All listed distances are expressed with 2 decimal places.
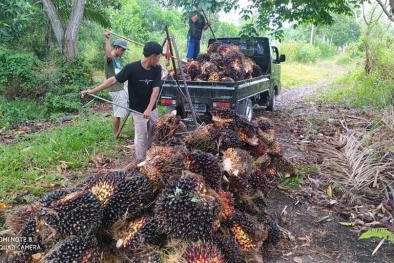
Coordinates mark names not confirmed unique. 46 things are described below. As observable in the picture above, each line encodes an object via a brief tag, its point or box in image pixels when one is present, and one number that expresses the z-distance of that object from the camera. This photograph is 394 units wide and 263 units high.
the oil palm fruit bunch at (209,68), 6.48
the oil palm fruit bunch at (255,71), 7.48
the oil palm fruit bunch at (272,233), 3.01
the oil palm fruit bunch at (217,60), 6.71
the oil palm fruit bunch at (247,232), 2.63
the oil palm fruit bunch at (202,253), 2.15
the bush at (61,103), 9.23
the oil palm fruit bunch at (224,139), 3.34
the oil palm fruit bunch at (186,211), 2.29
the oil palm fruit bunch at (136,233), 2.31
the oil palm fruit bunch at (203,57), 7.10
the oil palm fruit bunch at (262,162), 3.75
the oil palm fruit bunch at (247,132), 3.79
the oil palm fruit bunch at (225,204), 2.54
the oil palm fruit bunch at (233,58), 6.69
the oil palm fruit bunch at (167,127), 4.16
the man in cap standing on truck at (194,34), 8.46
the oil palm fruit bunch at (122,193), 2.44
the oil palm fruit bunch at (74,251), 2.14
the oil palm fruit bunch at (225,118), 3.81
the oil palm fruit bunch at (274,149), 4.16
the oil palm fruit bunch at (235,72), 6.43
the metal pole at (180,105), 5.20
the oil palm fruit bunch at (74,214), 2.23
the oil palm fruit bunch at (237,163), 3.01
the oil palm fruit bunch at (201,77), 6.41
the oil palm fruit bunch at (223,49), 7.01
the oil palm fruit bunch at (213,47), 7.39
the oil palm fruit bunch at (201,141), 3.32
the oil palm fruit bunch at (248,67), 6.89
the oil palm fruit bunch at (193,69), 6.66
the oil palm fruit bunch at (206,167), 2.72
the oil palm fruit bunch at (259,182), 3.26
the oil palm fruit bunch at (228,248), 2.40
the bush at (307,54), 26.91
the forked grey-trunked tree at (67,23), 9.83
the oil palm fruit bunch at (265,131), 4.05
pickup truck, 5.85
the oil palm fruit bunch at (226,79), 6.16
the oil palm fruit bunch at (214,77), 6.28
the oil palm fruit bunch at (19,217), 2.50
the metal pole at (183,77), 4.66
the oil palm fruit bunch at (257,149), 3.86
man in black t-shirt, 4.53
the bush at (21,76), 10.12
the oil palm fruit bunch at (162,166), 2.66
